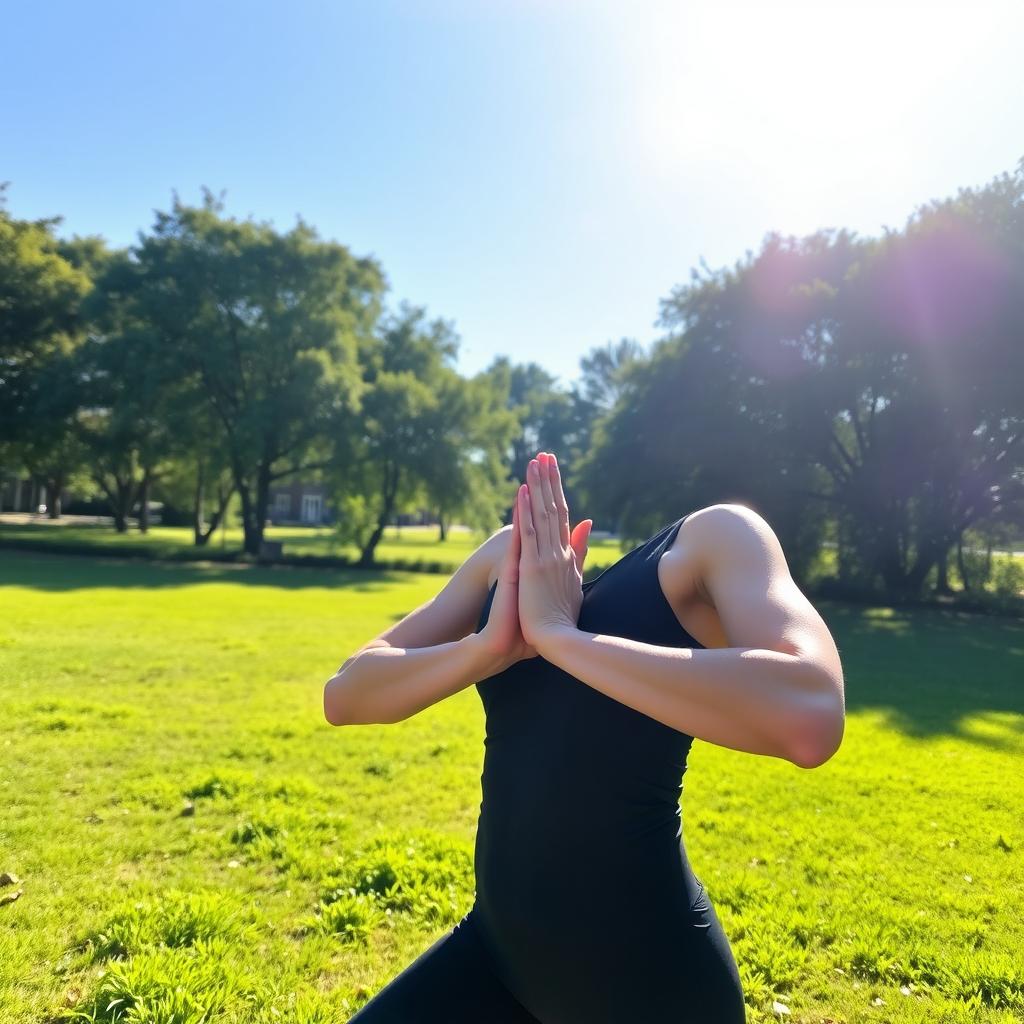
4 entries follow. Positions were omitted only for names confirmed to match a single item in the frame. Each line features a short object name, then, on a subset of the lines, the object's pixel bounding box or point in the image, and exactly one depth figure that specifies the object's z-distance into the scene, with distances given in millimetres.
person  1351
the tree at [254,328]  26828
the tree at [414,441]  28453
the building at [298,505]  76062
